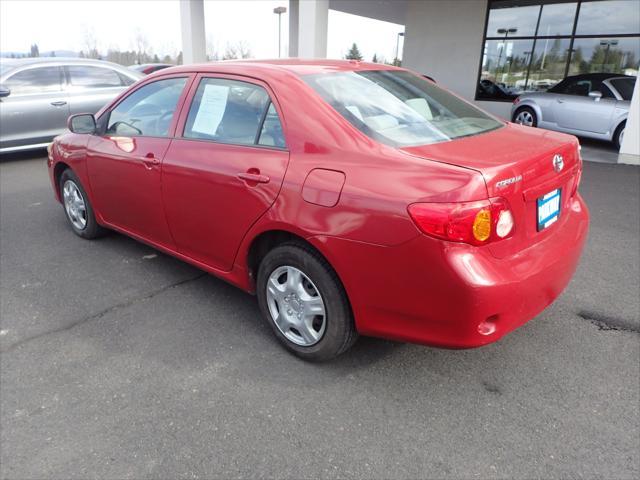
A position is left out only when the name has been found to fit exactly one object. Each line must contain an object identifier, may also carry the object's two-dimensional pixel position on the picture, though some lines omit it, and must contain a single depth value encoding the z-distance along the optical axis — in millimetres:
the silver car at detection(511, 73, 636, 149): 9295
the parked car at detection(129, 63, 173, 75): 17945
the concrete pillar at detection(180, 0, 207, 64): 12329
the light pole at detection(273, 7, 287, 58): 27969
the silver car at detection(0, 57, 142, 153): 8109
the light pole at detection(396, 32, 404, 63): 33875
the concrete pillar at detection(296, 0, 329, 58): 9734
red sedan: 2154
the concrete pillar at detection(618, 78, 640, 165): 7785
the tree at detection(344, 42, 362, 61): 58922
